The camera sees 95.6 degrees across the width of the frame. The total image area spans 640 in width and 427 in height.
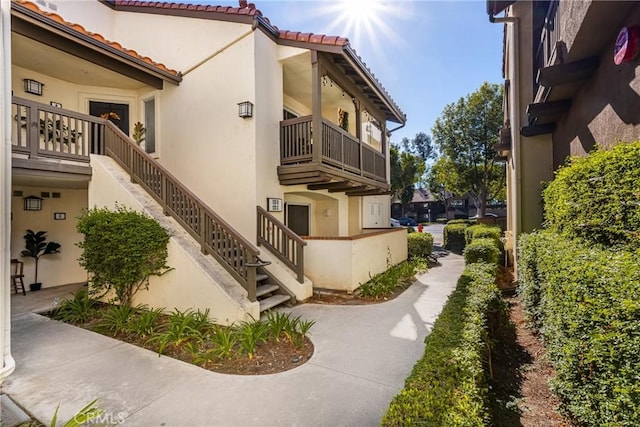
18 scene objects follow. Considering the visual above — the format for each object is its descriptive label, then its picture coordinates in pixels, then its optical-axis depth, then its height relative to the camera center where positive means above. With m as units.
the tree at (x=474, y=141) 19.47 +4.95
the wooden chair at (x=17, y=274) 7.19 -1.41
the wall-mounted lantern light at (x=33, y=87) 7.38 +3.38
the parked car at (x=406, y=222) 36.06 -1.16
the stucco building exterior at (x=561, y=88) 3.75 +2.28
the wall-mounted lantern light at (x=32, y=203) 7.63 +0.39
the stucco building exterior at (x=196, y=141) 5.89 +1.97
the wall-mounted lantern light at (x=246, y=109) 7.11 +2.60
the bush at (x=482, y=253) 8.20 -1.19
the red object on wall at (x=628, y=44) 3.29 +1.91
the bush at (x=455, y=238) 16.11 -1.45
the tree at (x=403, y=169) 24.98 +4.03
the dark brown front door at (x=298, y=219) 10.25 -0.16
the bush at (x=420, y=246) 13.25 -1.53
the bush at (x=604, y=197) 2.88 +0.15
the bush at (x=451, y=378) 1.95 -1.36
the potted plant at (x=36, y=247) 7.48 -0.77
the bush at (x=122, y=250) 5.44 -0.63
